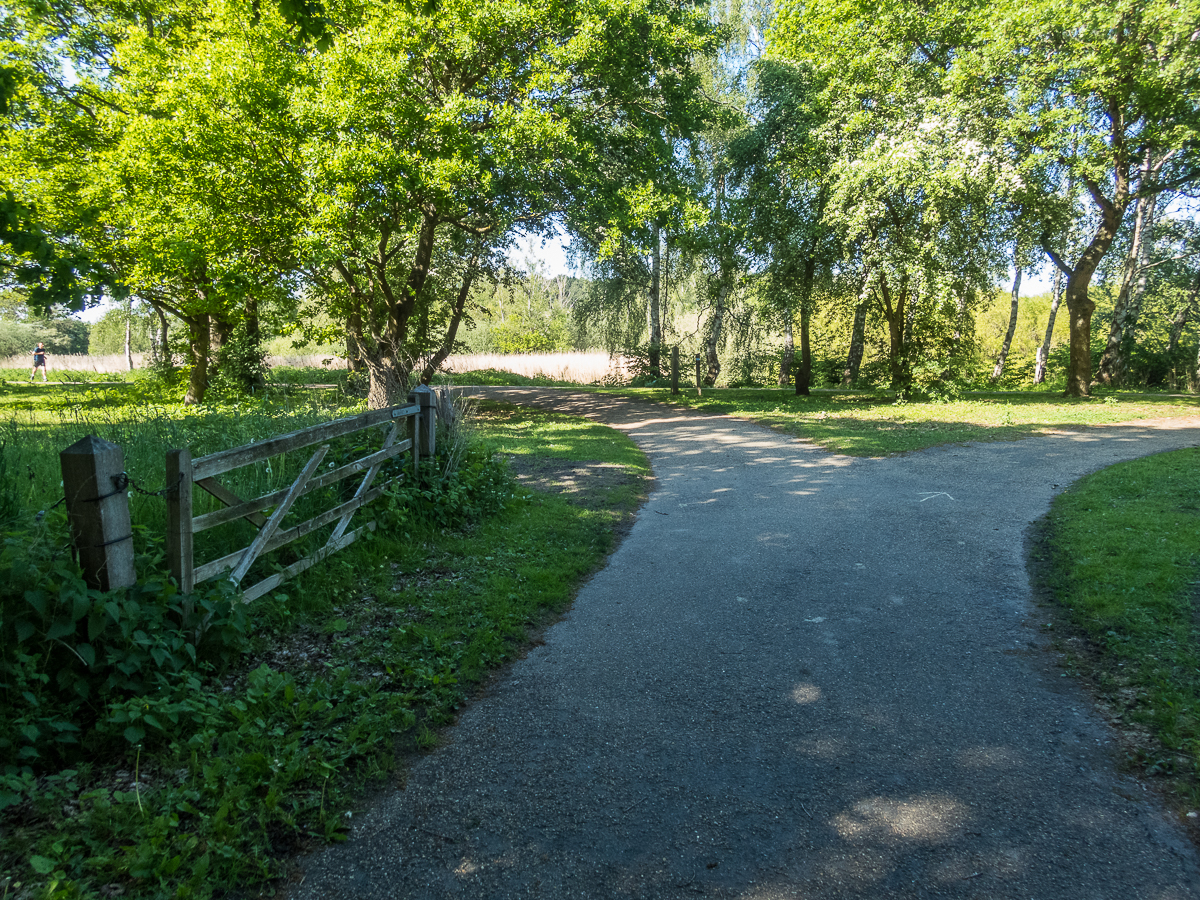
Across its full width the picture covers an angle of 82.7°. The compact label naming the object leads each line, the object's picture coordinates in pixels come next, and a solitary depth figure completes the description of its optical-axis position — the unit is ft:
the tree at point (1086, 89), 52.47
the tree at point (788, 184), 63.93
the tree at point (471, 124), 41.81
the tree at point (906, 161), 55.01
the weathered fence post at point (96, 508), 11.22
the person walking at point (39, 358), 98.43
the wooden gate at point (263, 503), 12.89
